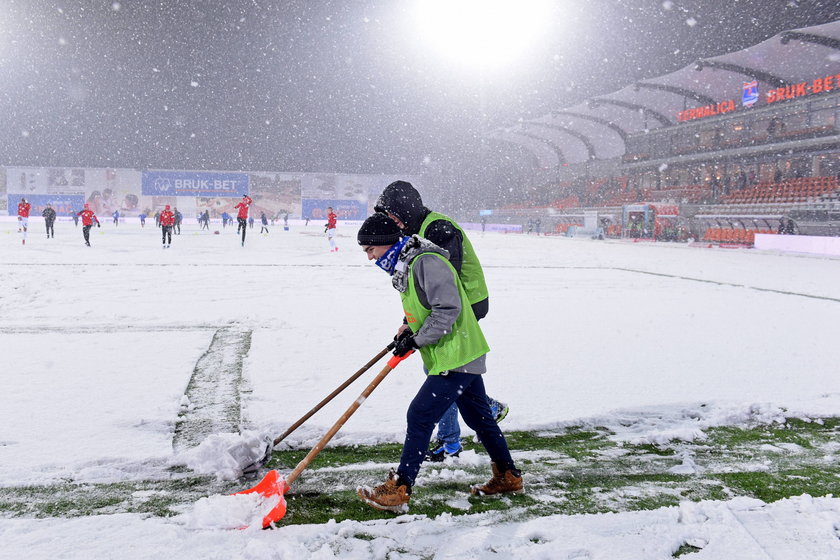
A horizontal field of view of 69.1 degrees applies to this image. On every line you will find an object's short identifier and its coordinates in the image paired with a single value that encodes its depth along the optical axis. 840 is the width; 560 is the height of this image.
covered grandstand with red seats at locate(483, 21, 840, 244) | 26.11
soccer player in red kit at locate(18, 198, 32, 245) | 20.39
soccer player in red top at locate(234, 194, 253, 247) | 21.45
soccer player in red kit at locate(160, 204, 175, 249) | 19.31
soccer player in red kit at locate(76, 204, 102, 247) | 19.12
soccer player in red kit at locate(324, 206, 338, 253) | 19.66
